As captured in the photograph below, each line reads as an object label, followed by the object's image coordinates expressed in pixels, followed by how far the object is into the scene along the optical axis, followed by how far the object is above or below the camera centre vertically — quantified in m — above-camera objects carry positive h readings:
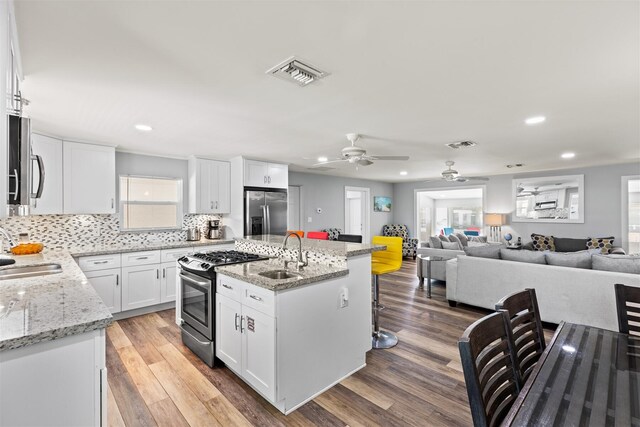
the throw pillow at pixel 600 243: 5.58 -0.55
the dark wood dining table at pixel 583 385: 0.94 -0.63
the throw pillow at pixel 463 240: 6.66 -0.60
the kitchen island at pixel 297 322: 2.13 -0.85
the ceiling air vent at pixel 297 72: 1.88 +0.93
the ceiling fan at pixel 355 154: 3.59 +0.71
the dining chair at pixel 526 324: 1.40 -0.56
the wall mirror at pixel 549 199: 6.33 +0.32
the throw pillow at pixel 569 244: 5.89 -0.61
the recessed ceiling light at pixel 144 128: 3.23 +0.92
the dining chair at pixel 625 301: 1.70 -0.51
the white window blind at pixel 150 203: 4.54 +0.16
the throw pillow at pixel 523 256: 3.79 -0.55
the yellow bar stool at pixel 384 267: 3.16 -0.57
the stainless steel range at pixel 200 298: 2.73 -0.82
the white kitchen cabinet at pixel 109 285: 3.76 -0.91
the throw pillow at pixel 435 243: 5.64 -0.56
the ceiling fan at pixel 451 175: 5.21 +0.67
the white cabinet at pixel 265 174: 5.09 +0.68
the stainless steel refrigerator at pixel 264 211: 5.05 +0.03
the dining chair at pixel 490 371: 0.99 -0.58
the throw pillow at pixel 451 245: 5.50 -0.59
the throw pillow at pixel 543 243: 6.18 -0.62
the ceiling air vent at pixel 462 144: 3.98 +0.93
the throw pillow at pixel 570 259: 3.48 -0.54
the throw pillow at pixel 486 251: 4.14 -0.53
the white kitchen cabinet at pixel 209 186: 4.87 +0.45
